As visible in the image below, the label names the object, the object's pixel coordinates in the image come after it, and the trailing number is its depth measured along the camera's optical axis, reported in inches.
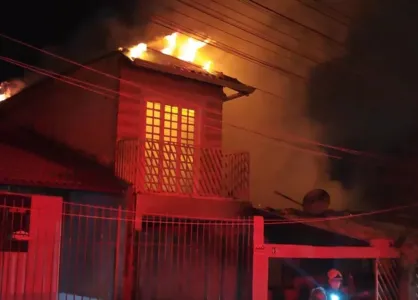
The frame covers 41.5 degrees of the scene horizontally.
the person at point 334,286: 336.5
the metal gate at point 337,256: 408.2
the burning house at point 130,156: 486.0
